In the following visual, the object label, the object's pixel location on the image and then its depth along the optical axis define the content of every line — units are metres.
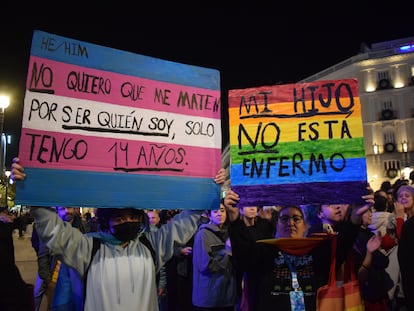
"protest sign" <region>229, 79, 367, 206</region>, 3.54
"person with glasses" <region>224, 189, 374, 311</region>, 3.27
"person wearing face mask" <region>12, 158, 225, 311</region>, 2.94
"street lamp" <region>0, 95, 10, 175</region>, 11.82
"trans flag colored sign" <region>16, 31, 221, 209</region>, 3.10
